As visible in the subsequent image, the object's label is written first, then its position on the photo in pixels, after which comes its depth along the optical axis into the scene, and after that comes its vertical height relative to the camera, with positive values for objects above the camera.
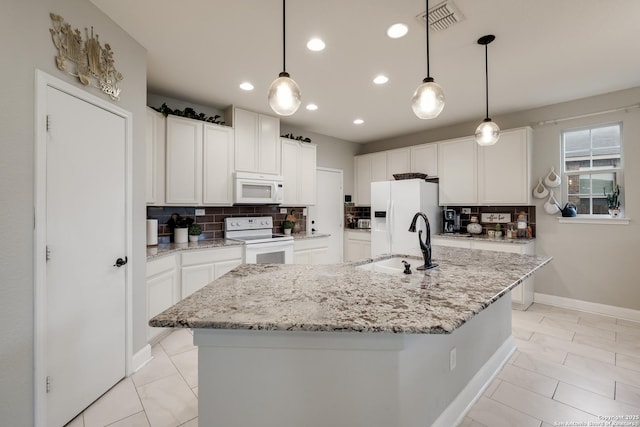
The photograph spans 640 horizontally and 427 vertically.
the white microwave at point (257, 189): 3.74 +0.36
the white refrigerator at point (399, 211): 4.36 +0.06
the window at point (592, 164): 3.45 +0.62
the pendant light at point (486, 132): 2.39 +0.69
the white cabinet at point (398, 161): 5.00 +0.94
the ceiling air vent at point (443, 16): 1.93 +1.39
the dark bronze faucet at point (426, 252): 1.85 -0.24
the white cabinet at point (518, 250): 3.62 -0.46
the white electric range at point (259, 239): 3.56 -0.31
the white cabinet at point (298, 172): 4.38 +0.68
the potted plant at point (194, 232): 3.52 -0.20
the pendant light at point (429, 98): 1.70 +0.69
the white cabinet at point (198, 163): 3.25 +0.63
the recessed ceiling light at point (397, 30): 2.14 +1.41
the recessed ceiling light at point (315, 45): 2.34 +1.41
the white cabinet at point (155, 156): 2.97 +0.63
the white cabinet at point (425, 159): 4.62 +0.92
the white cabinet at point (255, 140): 3.79 +1.03
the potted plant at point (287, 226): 4.48 -0.17
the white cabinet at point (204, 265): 3.05 -0.56
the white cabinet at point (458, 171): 4.21 +0.65
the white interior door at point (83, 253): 1.66 -0.24
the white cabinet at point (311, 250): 4.21 -0.53
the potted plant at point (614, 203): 3.40 +0.13
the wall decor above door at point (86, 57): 1.66 +1.01
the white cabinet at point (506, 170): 3.76 +0.60
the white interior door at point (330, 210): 5.26 +0.09
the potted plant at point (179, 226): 3.41 -0.13
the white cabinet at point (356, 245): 5.25 -0.56
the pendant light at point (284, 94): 1.61 +0.69
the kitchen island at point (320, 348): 1.03 -0.55
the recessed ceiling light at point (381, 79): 2.98 +1.43
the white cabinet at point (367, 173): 5.37 +0.81
